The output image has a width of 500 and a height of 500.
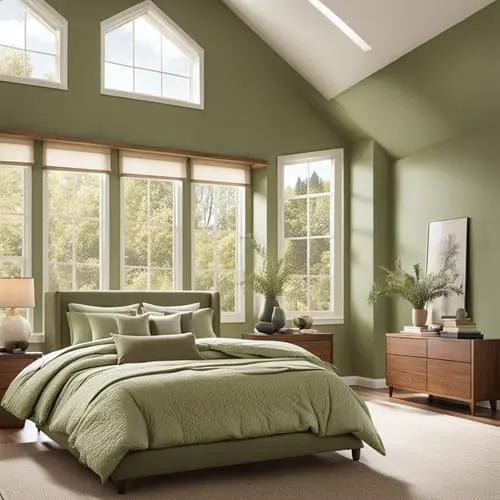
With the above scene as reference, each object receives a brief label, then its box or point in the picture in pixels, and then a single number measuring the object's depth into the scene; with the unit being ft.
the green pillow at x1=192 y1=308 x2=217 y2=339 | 22.57
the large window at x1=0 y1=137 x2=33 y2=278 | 23.48
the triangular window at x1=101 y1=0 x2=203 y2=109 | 25.50
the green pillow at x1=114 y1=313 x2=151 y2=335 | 20.49
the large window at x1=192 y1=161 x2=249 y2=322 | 27.04
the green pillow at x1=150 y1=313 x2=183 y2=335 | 21.39
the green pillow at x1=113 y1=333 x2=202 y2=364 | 17.84
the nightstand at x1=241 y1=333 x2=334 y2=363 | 24.93
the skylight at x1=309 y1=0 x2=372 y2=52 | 23.40
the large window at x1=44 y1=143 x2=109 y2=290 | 24.21
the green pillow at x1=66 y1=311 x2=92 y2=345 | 21.56
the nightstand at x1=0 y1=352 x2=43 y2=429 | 20.43
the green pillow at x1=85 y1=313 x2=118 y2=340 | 21.11
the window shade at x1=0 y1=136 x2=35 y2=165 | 23.25
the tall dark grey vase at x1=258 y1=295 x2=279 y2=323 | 25.96
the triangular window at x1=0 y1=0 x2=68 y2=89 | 23.81
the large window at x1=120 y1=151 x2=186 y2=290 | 25.55
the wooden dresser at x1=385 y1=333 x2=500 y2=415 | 21.98
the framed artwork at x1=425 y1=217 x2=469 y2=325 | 24.47
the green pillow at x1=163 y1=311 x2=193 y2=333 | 22.23
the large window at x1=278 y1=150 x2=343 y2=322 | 28.50
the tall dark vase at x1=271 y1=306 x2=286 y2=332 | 25.55
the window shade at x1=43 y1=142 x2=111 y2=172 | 24.02
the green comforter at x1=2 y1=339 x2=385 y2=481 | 14.03
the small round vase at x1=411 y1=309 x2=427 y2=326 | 24.67
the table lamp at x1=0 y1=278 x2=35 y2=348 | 20.98
